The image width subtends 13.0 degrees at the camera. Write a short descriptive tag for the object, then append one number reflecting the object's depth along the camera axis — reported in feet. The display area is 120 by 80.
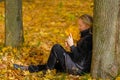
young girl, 27.13
